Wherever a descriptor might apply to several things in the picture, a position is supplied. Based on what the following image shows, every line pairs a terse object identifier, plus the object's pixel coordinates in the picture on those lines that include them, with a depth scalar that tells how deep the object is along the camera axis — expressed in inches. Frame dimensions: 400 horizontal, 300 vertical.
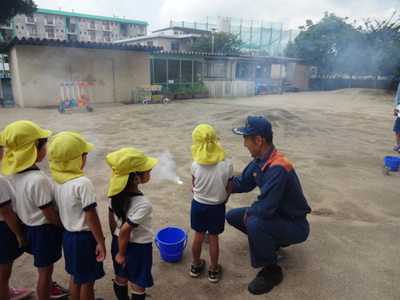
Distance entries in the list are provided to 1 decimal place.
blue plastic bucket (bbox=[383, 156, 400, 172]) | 196.1
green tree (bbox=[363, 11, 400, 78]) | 821.9
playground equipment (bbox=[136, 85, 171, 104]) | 561.9
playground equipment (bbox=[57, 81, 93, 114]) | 421.7
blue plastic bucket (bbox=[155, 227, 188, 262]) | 98.2
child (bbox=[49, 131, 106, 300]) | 67.5
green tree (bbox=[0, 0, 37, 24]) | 553.0
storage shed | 470.0
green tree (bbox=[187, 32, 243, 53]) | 1057.5
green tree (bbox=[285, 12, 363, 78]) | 929.2
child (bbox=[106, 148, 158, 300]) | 67.6
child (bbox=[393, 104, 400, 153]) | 232.6
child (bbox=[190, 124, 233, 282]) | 88.8
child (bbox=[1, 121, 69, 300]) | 68.7
